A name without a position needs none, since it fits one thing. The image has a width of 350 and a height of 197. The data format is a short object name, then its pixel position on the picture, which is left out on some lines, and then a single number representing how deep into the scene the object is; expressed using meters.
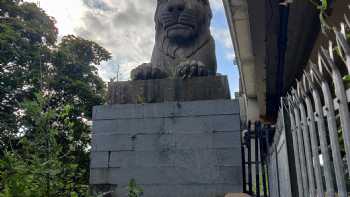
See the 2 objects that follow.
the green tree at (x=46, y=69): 8.01
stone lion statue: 4.72
